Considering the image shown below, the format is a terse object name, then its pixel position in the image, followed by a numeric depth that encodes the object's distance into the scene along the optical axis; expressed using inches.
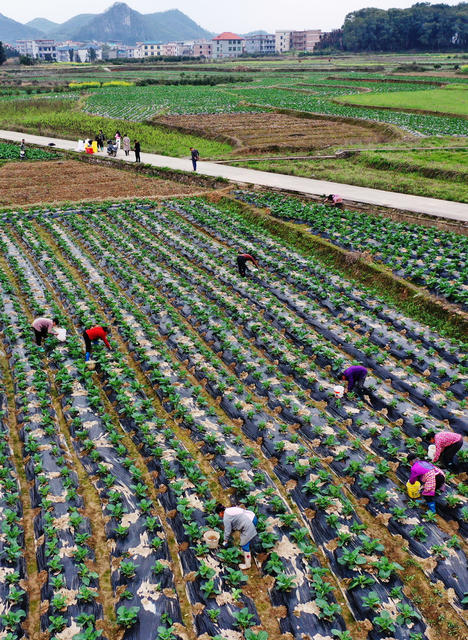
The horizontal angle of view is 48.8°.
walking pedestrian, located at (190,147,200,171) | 1173.7
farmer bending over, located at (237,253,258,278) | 660.7
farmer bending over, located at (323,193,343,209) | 916.0
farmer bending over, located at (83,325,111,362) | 477.4
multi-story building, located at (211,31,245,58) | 7410.4
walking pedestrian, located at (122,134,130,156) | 1382.4
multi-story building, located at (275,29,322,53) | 7568.9
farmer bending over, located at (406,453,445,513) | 326.0
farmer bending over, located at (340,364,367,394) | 430.3
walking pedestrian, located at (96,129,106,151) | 1476.4
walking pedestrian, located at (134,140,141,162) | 1274.7
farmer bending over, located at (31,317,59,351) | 495.5
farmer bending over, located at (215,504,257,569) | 288.4
